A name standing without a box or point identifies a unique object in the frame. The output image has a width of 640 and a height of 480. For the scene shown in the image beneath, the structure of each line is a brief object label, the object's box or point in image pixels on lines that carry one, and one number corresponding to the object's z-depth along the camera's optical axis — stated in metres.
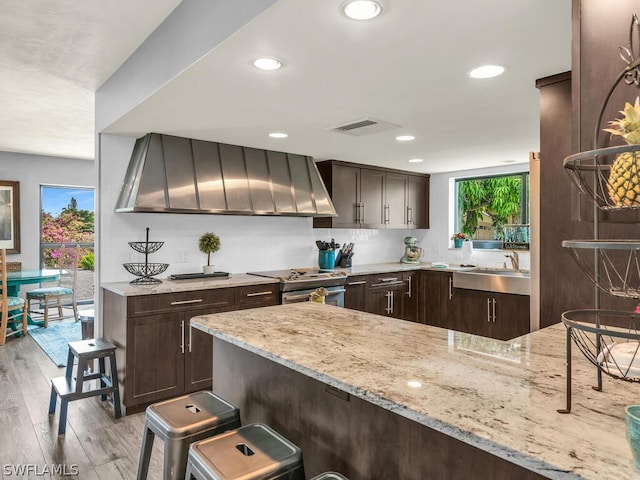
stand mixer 5.92
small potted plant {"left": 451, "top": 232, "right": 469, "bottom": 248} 5.70
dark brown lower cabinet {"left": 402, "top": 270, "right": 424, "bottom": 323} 5.26
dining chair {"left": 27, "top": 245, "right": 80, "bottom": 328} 5.87
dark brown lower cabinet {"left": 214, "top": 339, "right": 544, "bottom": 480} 1.17
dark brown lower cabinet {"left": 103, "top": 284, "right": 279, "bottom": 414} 3.15
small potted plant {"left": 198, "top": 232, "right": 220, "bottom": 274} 4.14
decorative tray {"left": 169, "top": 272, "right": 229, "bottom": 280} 3.85
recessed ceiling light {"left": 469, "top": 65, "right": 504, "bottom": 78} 2.11
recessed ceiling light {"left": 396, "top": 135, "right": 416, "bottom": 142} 3.65
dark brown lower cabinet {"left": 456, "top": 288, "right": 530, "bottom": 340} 4.46
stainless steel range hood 3.49
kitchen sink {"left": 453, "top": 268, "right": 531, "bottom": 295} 4.44
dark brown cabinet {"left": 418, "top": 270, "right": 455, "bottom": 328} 5.13
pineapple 0.83
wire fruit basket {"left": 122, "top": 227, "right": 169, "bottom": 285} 3.55
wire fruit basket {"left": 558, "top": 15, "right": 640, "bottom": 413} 0.83
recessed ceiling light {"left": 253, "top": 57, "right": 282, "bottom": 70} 1.97
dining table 5.00
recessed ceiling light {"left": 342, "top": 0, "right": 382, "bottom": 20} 1.49
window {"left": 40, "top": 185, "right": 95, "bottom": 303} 6.60
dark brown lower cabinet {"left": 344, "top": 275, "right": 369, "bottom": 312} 4.63
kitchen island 0.87
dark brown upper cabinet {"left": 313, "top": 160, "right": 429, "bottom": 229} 4.98
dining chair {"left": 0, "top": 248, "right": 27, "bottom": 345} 4.88
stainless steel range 3.97
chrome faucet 4.90
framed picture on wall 6.03
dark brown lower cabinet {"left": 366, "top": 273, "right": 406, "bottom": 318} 4.89
